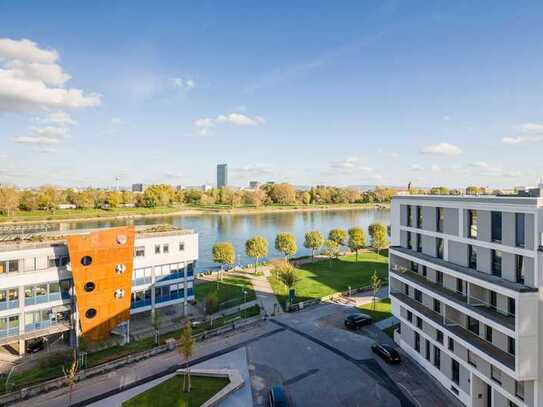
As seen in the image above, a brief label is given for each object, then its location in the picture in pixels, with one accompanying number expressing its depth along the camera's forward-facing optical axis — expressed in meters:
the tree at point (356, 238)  61.47
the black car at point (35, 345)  27.67
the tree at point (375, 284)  37.06
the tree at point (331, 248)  59.81
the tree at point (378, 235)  65.25
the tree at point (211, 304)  33.69
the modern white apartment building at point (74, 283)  26.47
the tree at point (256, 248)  55.00
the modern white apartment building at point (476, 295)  16.38
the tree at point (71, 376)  19.80
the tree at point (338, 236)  64.62
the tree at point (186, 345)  22.23
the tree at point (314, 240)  60.69
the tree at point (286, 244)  57.50
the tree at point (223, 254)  50.22
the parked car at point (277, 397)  19.83
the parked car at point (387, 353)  25.30
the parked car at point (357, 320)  31.81
